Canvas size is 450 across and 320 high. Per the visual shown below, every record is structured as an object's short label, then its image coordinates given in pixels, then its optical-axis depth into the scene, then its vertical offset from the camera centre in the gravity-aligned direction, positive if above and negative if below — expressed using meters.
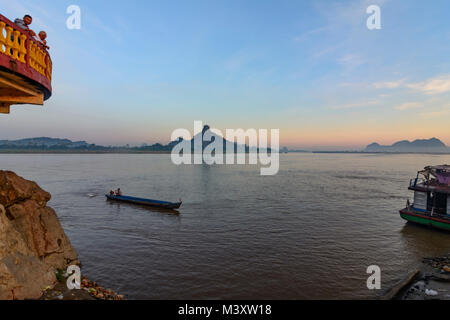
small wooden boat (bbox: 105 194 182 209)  35.53 -6.92
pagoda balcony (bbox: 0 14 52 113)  8.49 +3.25
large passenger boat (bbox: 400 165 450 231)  24.78 -4.69
